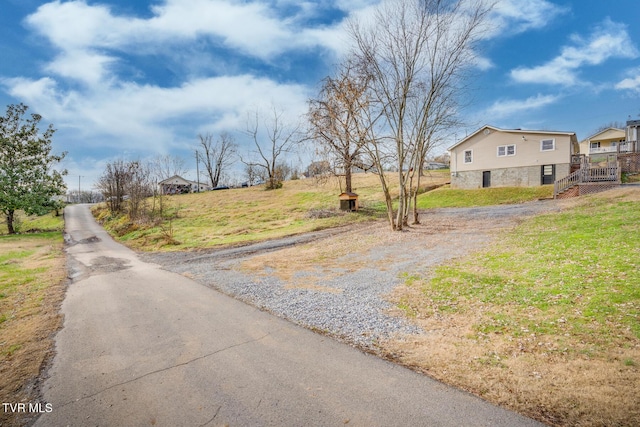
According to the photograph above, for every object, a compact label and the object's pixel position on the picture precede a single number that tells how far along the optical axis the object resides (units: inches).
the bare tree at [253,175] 2773.1
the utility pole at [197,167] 2790.8
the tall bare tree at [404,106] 578.6
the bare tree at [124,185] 1337.4
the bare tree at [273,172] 1972.2
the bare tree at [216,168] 2805.1
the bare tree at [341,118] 622.2
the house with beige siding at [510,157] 1126.4
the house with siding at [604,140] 1826.6
